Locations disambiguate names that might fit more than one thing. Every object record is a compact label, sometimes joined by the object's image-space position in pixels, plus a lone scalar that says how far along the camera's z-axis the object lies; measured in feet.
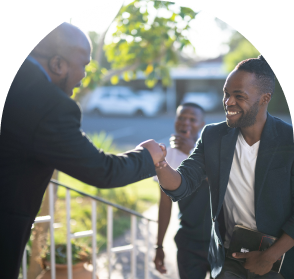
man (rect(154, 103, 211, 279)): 8.71
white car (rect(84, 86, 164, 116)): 74.59
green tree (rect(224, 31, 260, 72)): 65.63
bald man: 5.51
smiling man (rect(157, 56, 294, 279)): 6.73
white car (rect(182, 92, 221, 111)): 54.75
